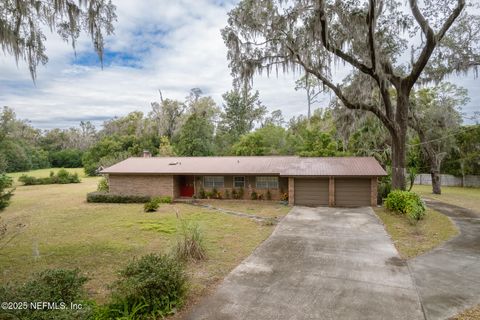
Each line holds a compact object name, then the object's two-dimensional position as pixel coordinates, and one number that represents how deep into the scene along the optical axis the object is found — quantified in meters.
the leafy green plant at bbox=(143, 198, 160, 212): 16.59
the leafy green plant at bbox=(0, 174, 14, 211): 17.10
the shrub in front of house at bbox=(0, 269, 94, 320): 4.26
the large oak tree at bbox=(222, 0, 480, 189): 13.32
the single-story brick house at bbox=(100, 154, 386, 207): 17.80
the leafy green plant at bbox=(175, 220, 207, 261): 8.41
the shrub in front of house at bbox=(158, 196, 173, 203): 19.73
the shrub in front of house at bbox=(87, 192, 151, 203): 19.94
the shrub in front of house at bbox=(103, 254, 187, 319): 5.47
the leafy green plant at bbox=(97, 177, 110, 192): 23.03
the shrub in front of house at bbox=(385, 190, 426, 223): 13.32
